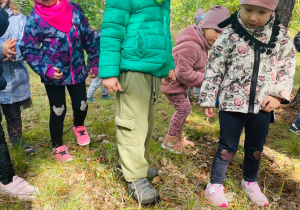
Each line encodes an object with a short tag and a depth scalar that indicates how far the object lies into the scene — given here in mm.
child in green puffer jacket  2082
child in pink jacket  3176
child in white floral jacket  2150
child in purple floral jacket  2576
